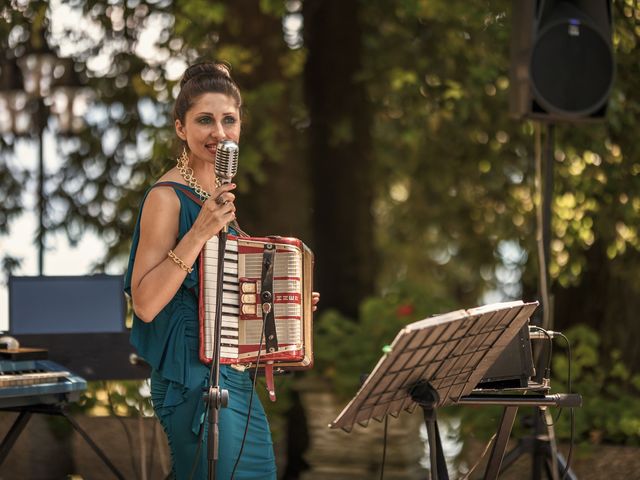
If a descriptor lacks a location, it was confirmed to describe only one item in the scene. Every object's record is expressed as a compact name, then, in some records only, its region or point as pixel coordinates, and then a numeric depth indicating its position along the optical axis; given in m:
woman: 5.50
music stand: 5.25
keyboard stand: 8.03
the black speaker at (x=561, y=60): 9.09
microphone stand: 5.37
